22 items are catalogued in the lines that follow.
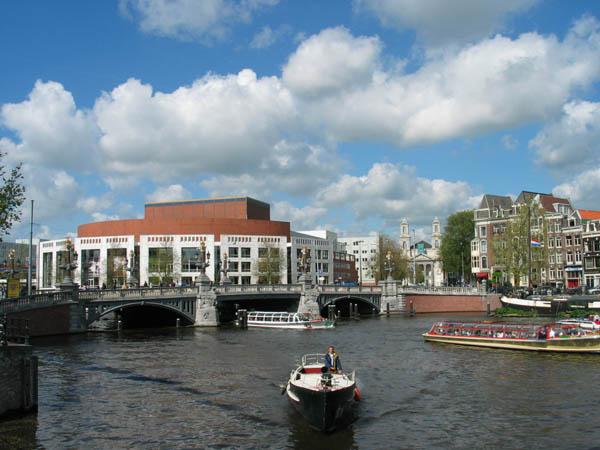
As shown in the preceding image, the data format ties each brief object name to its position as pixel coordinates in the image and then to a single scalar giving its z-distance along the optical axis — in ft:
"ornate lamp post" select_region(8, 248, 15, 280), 216.90
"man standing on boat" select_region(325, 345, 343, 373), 105.70
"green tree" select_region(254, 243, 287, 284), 437.17
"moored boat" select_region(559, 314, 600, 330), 172.98
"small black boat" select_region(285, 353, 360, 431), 89.45
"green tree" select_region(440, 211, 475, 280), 516.73
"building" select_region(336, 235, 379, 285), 521.90
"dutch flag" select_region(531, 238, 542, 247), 321.11
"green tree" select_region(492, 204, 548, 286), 340.43
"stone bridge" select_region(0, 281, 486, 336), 202.28
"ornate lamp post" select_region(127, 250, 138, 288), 263.88
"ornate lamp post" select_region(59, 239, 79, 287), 213.05
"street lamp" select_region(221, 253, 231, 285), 283.92
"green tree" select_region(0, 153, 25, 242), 130.11
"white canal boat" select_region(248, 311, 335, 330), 249.55
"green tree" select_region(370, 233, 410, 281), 497.87
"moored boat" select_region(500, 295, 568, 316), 270.46
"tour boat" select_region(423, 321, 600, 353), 165.17
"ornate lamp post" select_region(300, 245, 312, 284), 289.33
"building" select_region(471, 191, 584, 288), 364.99
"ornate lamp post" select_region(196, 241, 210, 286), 254.88
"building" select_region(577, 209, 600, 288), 350.84
